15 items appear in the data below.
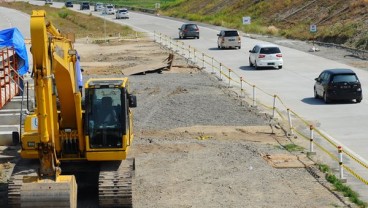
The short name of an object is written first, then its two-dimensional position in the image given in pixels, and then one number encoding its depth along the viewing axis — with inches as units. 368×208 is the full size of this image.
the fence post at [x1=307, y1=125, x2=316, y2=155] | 855.3
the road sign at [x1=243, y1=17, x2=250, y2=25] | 3331.7
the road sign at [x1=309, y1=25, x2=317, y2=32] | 2608.3
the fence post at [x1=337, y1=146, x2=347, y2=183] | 720.5
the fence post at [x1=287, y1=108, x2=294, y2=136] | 994.7
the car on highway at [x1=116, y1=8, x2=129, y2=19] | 4308.8
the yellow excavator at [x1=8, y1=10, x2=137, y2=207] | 593.0
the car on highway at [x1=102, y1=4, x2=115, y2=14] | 4758.9
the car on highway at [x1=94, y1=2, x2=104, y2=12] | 5167.3
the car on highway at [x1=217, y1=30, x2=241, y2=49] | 2413.9
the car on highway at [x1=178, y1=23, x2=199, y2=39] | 2874.0
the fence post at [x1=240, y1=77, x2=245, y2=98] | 1371.6
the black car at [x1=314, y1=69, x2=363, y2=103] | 1258.6
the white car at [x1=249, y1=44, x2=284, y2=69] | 1814.7
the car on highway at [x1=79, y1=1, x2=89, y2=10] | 5348.4
